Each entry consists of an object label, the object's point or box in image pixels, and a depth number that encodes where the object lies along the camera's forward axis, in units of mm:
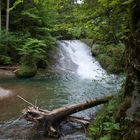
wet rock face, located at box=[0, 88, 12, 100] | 7489
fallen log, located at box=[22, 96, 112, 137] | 4438
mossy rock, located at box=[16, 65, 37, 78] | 10384
